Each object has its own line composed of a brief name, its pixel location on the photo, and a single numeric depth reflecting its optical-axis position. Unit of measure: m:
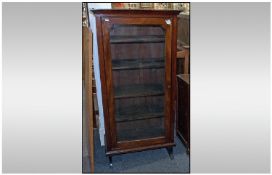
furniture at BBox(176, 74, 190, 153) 2.42
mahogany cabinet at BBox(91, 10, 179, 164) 1.96
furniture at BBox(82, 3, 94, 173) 1.89
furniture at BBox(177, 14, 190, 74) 2.74
